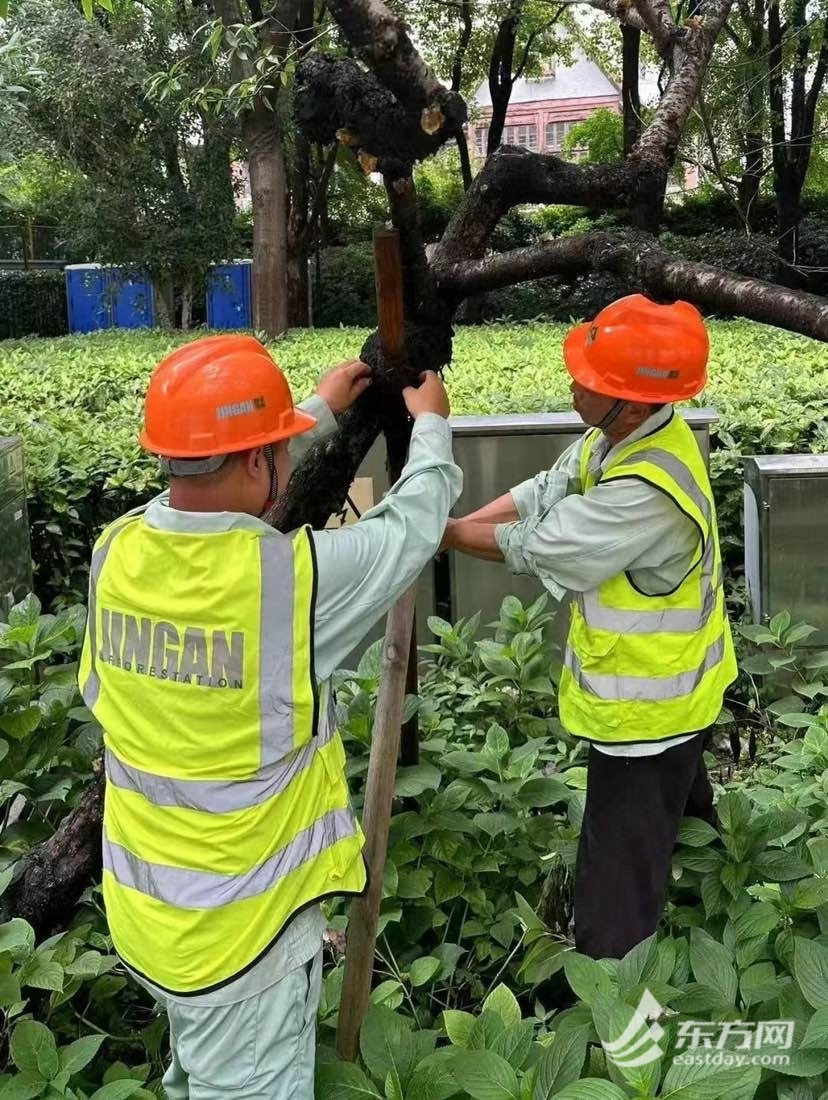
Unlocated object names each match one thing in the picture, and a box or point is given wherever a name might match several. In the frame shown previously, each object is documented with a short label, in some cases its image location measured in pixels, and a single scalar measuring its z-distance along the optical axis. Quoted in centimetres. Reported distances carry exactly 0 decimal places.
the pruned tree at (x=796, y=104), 1664
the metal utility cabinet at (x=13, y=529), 454
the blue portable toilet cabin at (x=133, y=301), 1747
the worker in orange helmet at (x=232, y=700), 183
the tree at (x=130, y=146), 1402
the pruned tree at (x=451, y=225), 204
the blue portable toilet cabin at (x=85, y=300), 2097
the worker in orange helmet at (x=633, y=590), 251
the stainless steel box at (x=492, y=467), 474
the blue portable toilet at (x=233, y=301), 1910
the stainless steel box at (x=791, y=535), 457
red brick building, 3553
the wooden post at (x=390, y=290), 221
